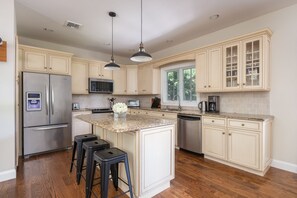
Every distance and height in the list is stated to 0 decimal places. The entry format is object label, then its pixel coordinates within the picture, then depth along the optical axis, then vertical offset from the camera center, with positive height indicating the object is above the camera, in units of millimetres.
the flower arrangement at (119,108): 2488 -162
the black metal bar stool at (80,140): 2387 -660
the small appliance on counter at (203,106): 3708 -191
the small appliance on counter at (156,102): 5008 -133
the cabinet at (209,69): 3271 +615
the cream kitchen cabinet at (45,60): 3424 +857
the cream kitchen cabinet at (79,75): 4379 +635
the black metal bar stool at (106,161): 1649 -692
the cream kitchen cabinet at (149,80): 4927 +573
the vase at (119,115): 2568 -280
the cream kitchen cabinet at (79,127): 4078 -765
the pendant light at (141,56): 2226 +590
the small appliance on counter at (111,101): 5427 -111
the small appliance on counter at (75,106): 4548 -239
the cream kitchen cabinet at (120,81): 5246 +572
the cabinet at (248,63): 2684 +632
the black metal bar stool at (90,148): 1979 -679
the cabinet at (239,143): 2518 -782
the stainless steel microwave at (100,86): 4645 +371
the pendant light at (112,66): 2957 +599
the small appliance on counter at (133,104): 5548 -217
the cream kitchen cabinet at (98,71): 4707 +831
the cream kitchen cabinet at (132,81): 5484 +581
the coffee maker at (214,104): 3533 -136
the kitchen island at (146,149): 1882 -662
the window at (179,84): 4227 +402
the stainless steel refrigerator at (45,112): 3283 -318
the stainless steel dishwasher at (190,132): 3334 -753
